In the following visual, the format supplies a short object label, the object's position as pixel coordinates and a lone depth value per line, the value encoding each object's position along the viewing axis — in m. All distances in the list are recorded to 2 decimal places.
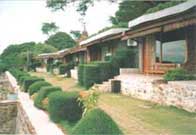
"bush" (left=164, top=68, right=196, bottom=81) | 12.02
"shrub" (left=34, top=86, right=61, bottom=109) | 12.44
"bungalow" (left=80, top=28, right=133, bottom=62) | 21.09
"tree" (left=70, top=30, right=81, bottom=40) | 77.94
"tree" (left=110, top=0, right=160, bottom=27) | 33.87
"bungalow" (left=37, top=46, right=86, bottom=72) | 32.08
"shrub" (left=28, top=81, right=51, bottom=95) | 16.11
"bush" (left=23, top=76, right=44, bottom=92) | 19.94
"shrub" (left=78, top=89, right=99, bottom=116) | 8.48
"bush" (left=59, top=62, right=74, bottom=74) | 32.01
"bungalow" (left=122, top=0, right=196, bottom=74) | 12.05
